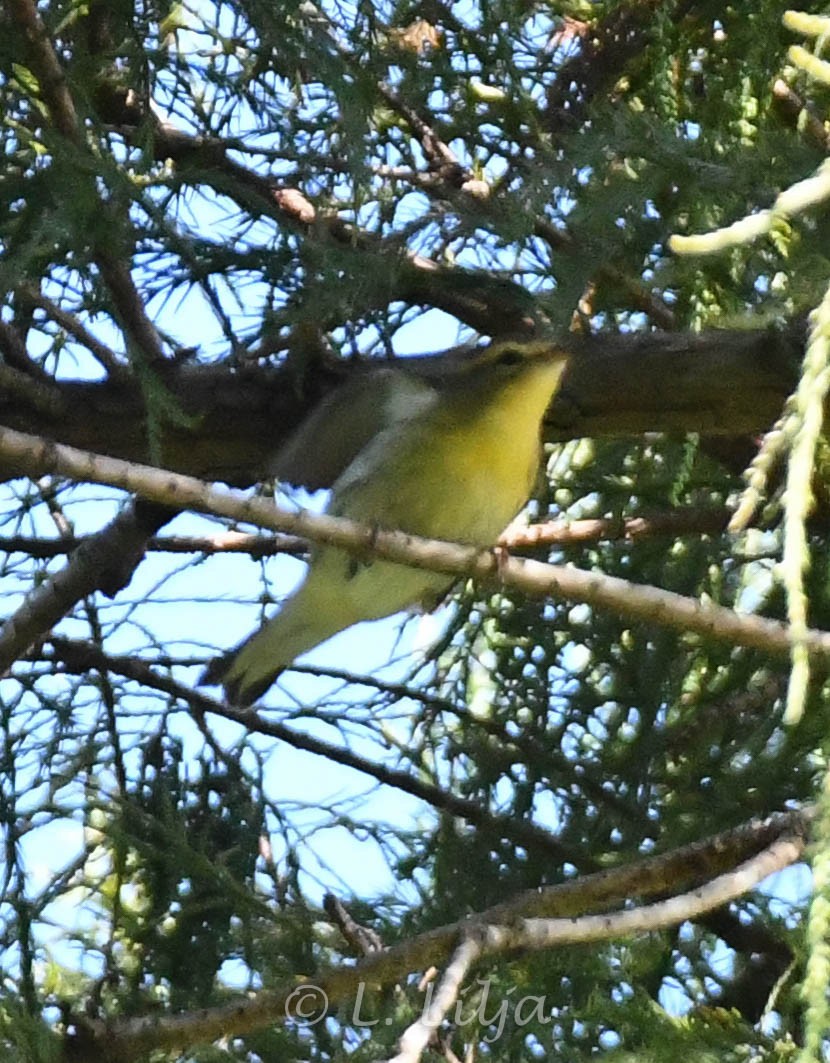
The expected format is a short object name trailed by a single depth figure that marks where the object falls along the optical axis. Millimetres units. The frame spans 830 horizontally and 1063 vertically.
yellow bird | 5867
